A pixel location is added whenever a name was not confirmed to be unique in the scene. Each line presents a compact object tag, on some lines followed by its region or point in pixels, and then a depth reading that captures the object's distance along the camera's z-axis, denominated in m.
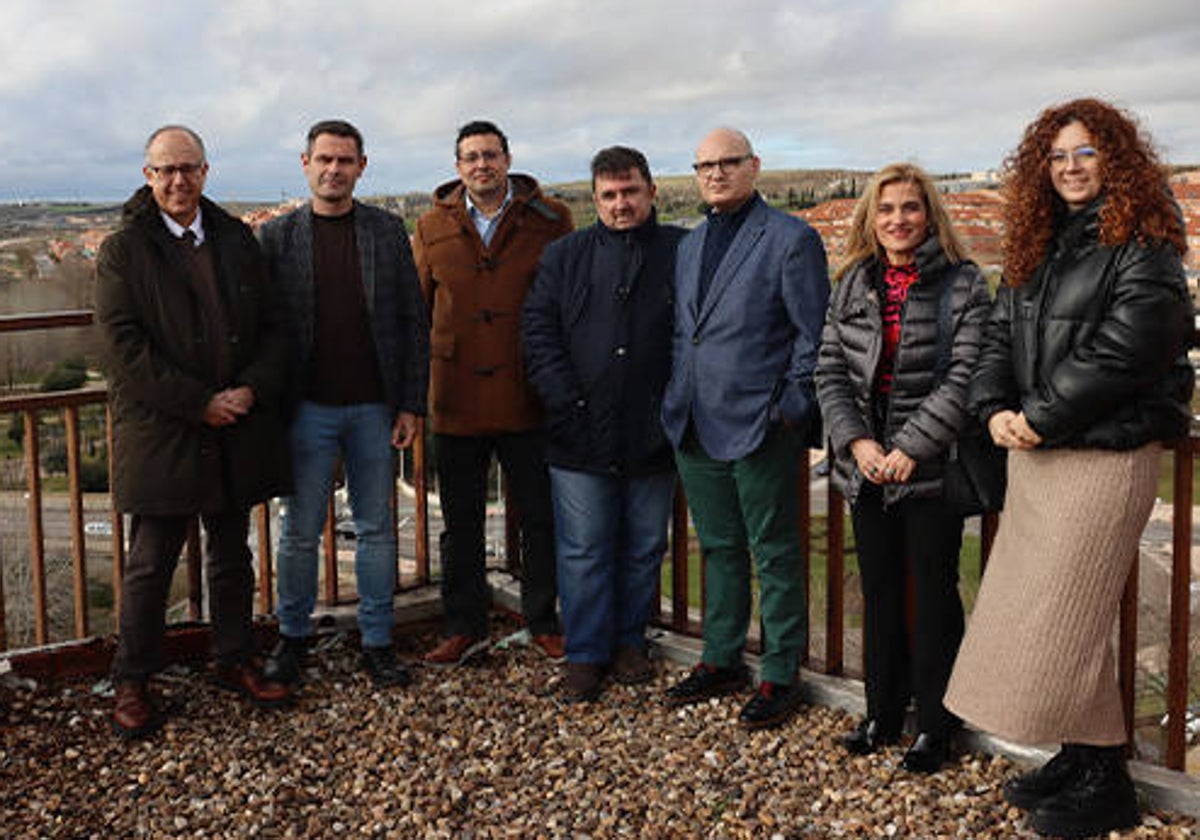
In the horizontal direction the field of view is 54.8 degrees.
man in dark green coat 3.68
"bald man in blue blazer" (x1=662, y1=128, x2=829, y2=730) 3.60
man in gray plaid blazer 4.00
